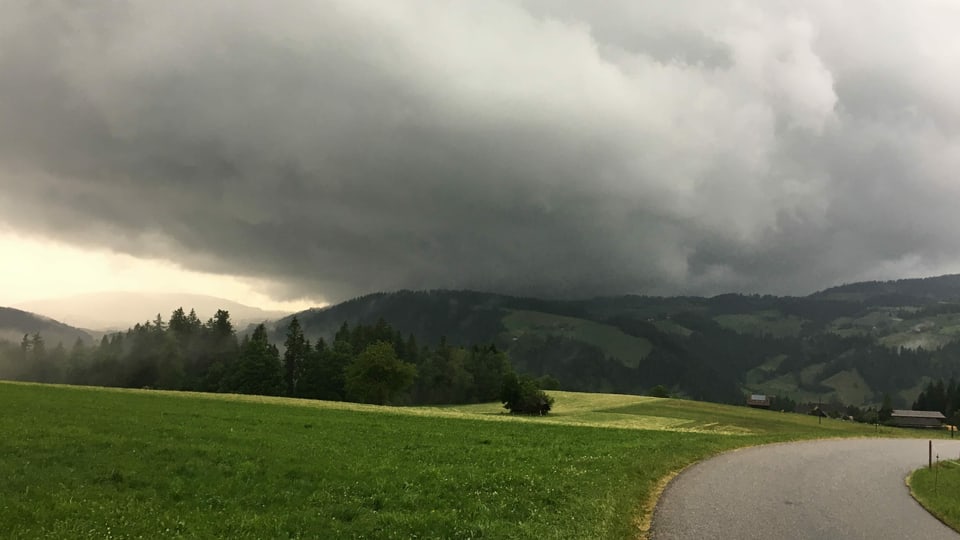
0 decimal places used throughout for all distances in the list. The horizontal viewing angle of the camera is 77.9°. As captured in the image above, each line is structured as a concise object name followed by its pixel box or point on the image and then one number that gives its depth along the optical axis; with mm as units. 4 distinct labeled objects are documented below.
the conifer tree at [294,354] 146000
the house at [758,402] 188625
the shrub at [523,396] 99688
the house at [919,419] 156125
